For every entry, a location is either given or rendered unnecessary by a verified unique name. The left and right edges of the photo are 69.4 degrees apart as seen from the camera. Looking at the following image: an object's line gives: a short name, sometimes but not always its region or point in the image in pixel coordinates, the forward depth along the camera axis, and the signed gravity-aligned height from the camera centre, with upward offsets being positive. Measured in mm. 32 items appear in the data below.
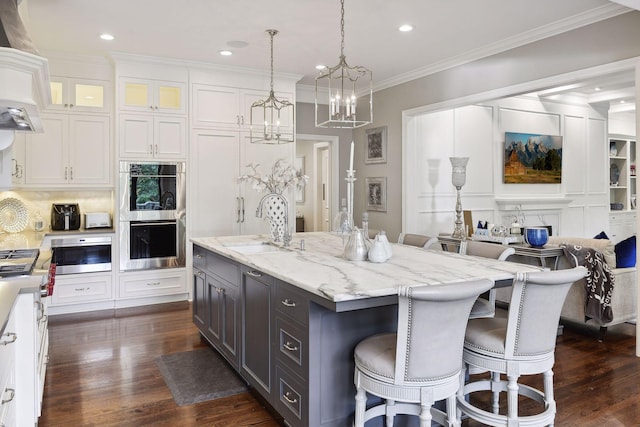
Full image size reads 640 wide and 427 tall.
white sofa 3951 -830
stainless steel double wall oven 5137 -205
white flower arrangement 3771 +146
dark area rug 2936 -1246
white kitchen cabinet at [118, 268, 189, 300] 5203 -992
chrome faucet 3561 -125
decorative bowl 4215 -351
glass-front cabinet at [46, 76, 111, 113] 5004 +1133
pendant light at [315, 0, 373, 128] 6491 +1611
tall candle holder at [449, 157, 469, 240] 5785 +296
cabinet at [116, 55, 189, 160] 5121 +1001
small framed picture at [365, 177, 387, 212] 6562 +70
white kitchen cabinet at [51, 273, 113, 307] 4891 -998
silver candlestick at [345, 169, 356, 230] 2630 +22
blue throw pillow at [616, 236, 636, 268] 4121 -508
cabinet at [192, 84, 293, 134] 5508 +1122
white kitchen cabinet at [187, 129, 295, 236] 5508 +167
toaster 5191 -263
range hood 2107 +597
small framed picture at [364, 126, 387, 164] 6547 +760
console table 4105 -491
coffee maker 5051 -224
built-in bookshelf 8664 +475
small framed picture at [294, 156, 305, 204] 9203 +605
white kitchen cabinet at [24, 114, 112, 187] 4914 +482
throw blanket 3852 -731
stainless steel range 2373 -379
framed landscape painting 6992 +630
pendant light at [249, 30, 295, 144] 5859 +975
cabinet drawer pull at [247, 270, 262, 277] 2659 -446
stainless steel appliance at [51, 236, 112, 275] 4840 -614
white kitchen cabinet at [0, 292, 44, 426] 1992 -723
